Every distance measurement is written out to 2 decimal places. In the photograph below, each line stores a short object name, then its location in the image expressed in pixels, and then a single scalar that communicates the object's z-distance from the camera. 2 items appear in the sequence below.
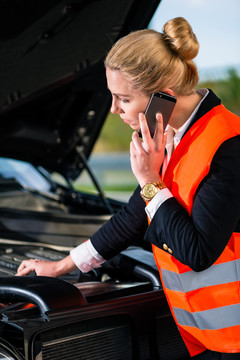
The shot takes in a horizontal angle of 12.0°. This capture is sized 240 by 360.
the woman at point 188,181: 2.36
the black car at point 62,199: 2.56
